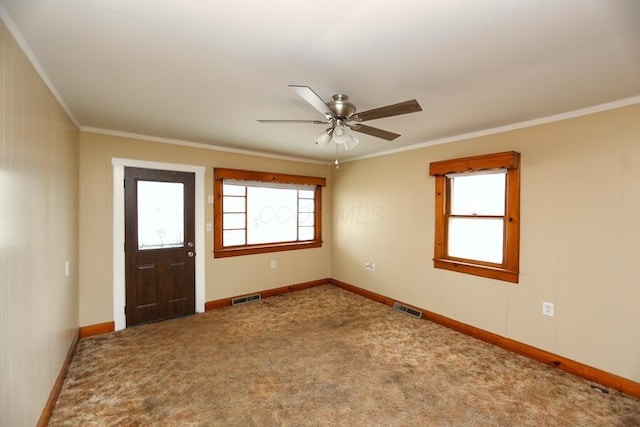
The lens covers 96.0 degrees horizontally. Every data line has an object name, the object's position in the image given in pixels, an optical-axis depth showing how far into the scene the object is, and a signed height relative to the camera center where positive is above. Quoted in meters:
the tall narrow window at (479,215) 3.14 -0.06
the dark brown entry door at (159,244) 3.65 -0.49
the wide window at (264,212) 4.41 -0.06
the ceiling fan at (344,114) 1.86 +0.68
